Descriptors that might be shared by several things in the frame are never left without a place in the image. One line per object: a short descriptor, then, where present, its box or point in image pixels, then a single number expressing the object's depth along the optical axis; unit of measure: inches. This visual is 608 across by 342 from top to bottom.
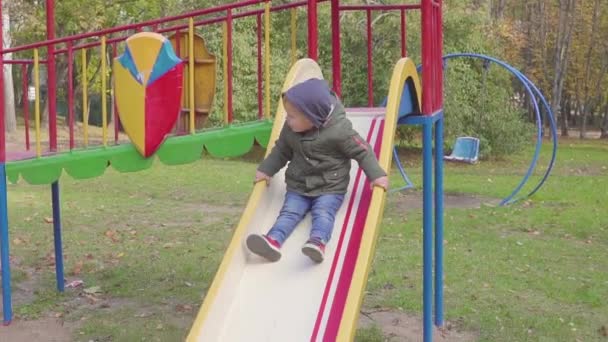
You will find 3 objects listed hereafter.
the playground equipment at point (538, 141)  415.7
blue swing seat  528.1
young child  155.6
